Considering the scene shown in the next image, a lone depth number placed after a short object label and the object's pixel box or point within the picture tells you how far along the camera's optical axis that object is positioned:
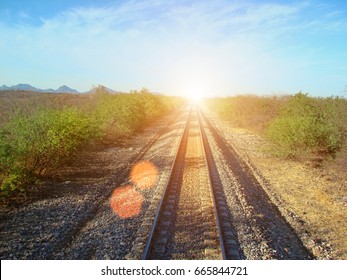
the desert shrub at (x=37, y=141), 9.18
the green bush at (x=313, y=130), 14.67
